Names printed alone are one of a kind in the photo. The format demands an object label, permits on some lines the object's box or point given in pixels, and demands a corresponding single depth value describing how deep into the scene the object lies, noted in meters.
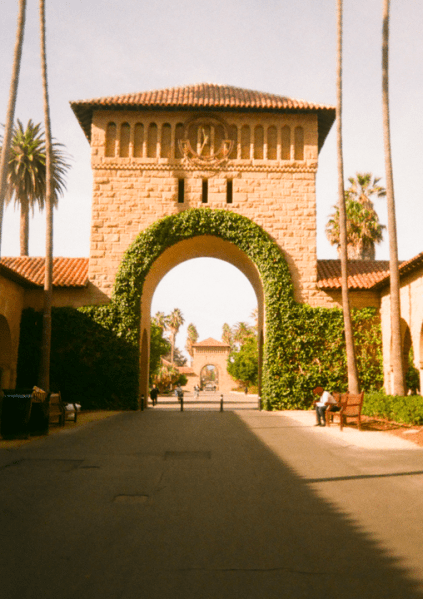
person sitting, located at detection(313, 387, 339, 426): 14.70
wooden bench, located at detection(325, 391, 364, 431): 13.34
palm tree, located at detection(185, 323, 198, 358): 124.38
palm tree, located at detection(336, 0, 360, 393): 18.67
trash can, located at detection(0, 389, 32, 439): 11.21
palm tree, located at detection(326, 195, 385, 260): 33.69
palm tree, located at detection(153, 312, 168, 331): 92.16
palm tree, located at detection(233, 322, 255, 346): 97.55
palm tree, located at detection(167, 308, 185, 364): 108.99
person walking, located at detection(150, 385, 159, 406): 29.73
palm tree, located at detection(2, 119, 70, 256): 39.91
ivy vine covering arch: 21.72
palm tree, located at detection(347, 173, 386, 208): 36.59
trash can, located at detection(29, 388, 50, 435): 11.95
